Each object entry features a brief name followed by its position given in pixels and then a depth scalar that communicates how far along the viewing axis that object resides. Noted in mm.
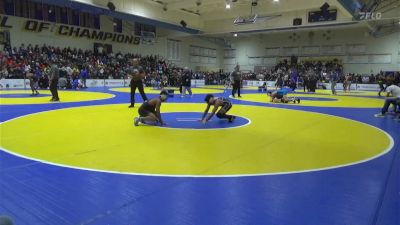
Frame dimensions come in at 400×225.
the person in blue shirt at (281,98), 15020
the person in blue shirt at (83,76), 24547
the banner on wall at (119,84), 21812
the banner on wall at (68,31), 26703
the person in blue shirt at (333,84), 22656
